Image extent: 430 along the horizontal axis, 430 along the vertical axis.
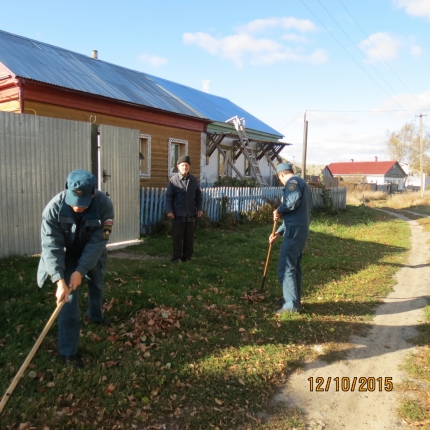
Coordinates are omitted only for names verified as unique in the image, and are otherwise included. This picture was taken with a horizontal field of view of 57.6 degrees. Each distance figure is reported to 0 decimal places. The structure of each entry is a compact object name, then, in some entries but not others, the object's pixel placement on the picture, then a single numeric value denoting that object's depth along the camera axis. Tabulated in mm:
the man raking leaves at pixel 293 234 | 4988
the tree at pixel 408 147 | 62719
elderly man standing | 7352
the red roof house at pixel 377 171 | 65625
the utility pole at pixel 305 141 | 20758
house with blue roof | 10117
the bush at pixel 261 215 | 13477
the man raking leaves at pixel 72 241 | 3180
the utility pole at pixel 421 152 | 35531
